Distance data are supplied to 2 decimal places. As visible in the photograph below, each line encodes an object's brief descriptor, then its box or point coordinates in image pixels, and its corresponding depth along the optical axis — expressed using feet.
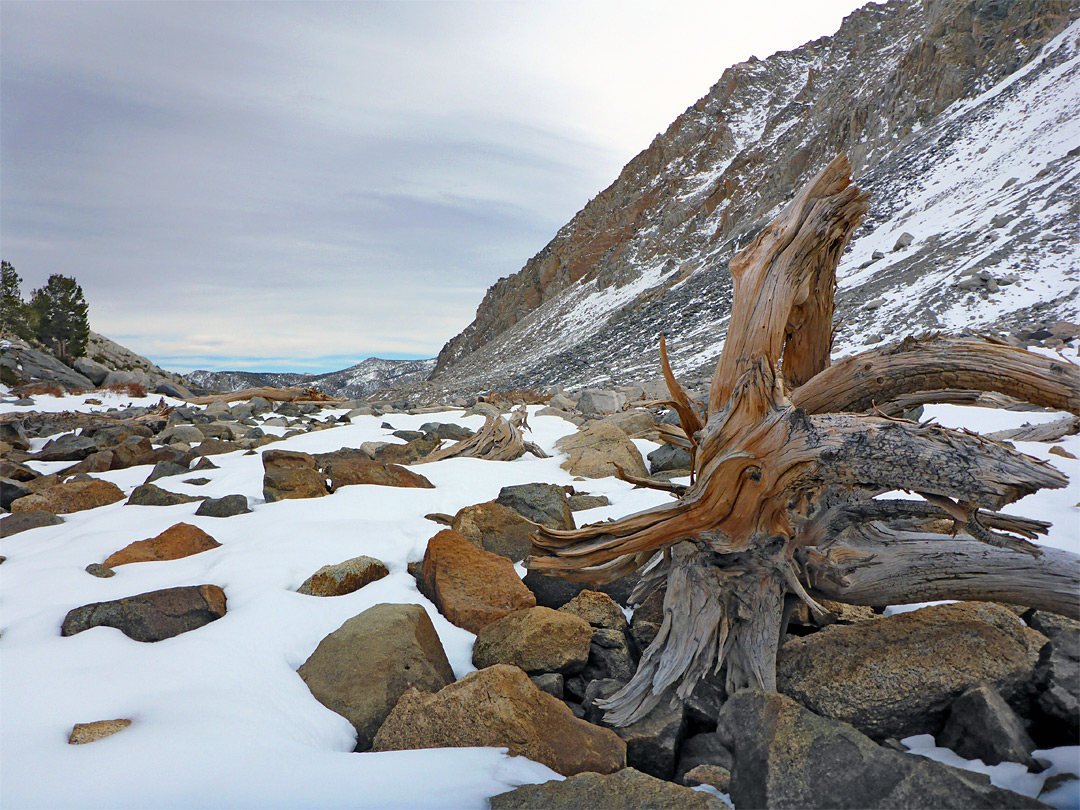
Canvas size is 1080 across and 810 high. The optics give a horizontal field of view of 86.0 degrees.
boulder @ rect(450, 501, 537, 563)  14.84
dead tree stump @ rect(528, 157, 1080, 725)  7.84
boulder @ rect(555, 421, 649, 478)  23.34
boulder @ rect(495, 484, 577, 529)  16.05
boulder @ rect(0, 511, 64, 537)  15.20
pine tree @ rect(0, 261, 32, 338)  110.73
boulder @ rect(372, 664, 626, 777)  7.85
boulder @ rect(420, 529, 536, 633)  11.45
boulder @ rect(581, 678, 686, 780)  8.33
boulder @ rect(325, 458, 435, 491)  18.62
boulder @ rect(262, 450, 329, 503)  17.58
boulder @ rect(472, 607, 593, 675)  9.95
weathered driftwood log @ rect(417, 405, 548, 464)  26.61
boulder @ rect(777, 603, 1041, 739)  8.13
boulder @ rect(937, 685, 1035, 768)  7.16
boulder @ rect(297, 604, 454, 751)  8.73
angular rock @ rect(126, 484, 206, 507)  16.90
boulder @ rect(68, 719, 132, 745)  6.88
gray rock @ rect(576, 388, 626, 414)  47.26
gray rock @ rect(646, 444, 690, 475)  23.22
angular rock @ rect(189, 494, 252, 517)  15.78
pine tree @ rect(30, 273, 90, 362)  110.11
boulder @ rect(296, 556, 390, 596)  11.70
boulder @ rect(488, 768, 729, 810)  6.63
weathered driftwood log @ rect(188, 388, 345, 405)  56.29
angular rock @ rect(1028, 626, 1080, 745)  7.42
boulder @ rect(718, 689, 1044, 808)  6.19
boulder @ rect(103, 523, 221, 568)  12.61
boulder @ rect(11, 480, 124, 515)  16.88
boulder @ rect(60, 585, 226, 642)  9.74
